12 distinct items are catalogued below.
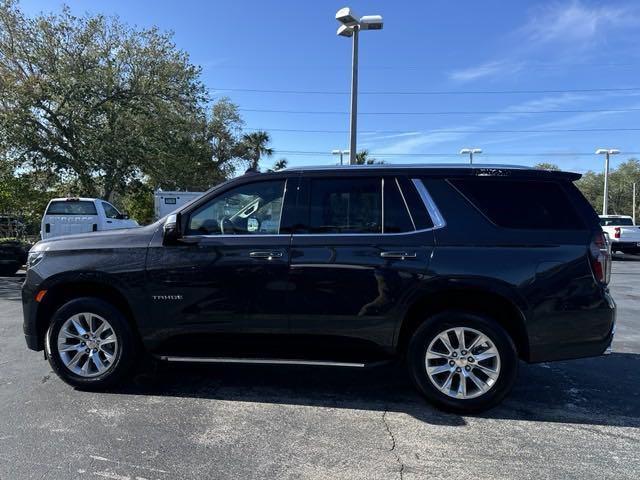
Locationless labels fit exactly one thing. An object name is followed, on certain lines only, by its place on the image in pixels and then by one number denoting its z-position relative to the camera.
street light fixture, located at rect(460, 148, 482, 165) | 33.47
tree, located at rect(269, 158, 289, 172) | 47.00
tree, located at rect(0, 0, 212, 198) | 19.52
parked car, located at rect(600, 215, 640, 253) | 22.20
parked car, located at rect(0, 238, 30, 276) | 13.73
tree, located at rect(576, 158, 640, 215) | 82.81
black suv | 4.19
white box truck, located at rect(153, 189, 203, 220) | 22.27
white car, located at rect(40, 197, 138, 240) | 15.02
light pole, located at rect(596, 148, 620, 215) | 34.53
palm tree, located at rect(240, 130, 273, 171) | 45.59
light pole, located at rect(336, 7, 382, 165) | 13.25
